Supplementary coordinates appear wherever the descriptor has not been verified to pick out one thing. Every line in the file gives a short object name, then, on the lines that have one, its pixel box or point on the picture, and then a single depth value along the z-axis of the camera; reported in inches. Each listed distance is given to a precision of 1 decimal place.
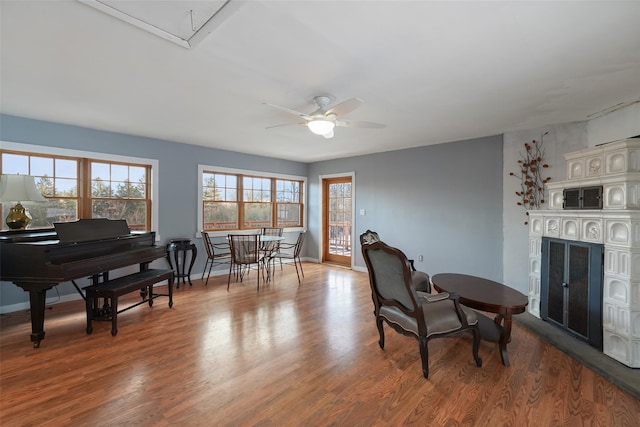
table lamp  115.6
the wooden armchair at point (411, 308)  87.8
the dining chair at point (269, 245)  203.0
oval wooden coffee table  94.8
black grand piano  103.9
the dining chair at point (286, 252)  253.8
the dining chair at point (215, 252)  193.9
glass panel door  257.8
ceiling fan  107.0
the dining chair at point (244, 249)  183.8
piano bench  115.8
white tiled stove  92.5
